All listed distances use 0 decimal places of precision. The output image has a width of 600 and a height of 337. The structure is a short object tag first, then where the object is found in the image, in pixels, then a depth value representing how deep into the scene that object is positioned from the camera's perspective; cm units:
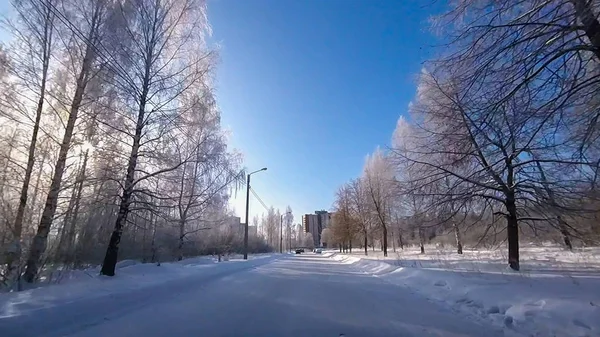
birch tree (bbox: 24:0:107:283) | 988
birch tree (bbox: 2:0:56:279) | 1027
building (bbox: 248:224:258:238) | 8231
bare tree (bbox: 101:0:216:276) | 1107
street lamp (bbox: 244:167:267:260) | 3144
